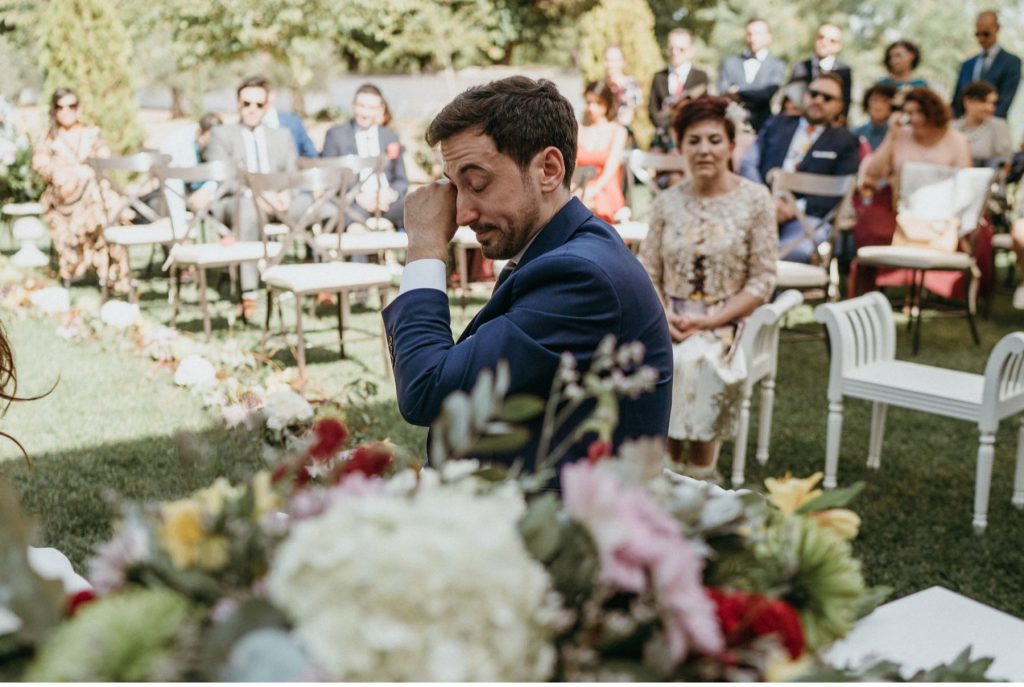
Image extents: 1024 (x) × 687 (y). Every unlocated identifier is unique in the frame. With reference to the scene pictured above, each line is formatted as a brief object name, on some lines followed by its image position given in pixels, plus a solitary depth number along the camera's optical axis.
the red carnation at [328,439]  1.03
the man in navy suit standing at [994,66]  10.19
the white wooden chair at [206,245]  7.45
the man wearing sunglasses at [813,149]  7.39
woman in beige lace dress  4.59
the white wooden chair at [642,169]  8.29
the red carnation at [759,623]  0.90
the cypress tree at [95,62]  12.64
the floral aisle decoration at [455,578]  0.73
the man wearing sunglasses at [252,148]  8.84
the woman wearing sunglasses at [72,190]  9.84
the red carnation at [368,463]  1.01
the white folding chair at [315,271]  6.30
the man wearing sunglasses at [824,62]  9.62
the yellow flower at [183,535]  0.86
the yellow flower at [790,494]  1.05
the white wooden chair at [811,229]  6.79
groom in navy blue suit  1.93
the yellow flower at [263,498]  0.92
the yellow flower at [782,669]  0.88
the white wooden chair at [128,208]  8.66
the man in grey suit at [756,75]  10.08
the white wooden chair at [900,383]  4.29
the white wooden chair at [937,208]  7.58
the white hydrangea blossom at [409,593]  0.72
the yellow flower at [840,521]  1.04
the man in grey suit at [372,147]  9.10
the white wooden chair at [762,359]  4.80
